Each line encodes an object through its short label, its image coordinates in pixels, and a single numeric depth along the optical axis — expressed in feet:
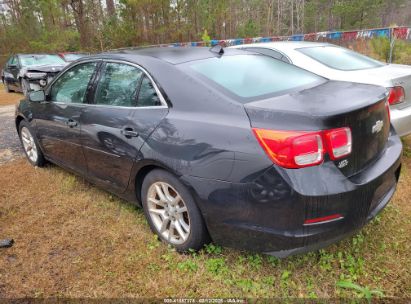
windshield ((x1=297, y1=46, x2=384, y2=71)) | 14.90
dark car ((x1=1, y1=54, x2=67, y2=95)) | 31.73
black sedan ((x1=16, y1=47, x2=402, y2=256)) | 6.34
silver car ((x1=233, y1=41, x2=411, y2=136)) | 12.44
